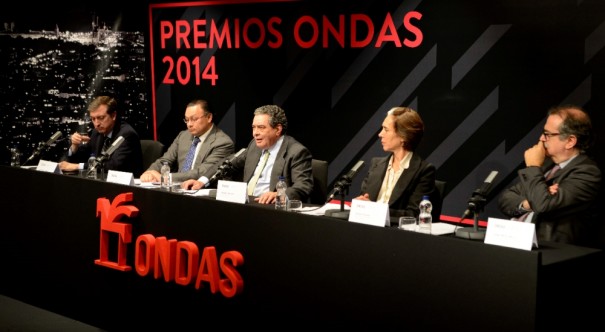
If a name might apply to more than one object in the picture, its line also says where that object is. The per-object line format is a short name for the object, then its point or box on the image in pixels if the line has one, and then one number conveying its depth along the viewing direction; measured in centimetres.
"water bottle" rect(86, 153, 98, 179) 465
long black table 278
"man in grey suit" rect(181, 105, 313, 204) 452
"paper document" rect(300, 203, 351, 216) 367
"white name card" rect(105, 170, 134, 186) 429
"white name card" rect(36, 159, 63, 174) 475
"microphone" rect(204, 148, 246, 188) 417
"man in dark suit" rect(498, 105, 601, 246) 350
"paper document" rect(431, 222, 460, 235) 319
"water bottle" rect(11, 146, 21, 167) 520
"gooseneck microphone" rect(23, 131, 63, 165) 503
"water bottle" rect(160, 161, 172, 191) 436
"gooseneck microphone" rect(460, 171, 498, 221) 304
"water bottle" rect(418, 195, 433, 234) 314
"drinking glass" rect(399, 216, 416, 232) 318
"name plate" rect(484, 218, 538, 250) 274
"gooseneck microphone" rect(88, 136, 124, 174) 461
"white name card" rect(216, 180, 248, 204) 381
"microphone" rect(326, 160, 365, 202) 352
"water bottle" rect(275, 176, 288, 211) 371
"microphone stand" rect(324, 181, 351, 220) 342
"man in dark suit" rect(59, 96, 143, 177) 538
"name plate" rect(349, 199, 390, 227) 319
